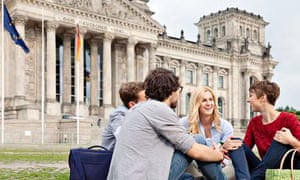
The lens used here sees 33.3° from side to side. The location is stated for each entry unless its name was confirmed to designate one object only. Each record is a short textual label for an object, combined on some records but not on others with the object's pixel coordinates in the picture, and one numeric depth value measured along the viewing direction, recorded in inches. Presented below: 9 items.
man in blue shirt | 272.2
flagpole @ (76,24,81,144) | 1502.2
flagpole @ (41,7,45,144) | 1559.3
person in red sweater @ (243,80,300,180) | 263.4
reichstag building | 1513.3
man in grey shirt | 198.7
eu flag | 1316.4
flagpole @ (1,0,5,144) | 1306.7
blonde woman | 278.7
